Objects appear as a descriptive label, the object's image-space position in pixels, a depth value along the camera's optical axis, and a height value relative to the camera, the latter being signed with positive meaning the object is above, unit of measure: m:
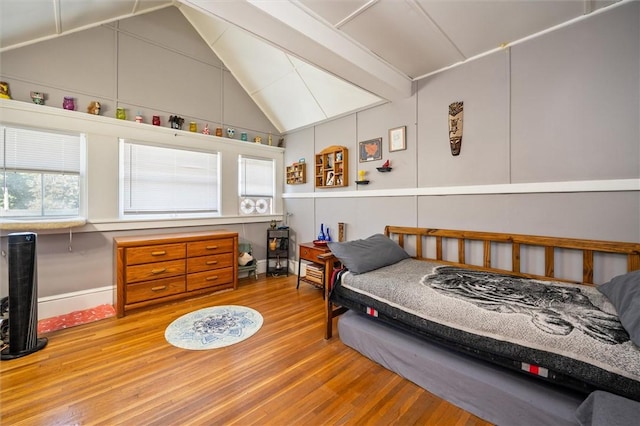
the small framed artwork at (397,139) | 2.94 +0.87
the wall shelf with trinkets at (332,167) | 3.54 +0.67
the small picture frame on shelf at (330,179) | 3.68 +0.50
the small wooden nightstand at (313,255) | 3.30 -0.57
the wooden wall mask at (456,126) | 2.52 +0.87
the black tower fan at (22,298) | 2.01 -0.67
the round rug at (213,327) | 2.25 -1.12
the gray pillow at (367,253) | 2.27 -0.38
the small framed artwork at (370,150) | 3.18 +0.81
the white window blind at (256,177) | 4.20 +0.63
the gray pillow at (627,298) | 1.16 -0.47
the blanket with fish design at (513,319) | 1.14 -0.61
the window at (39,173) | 2.50 +0.44
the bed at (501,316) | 1.21 -0.60
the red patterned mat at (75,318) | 2.49 -1.08
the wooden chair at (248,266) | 3.98 -0.80
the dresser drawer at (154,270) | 2.79 -0.65
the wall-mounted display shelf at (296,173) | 4.17 +0.68
